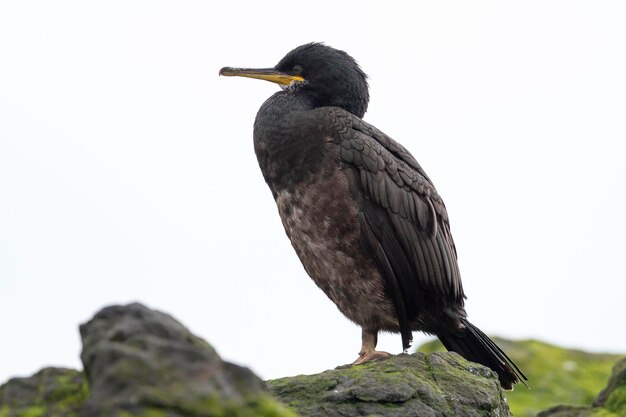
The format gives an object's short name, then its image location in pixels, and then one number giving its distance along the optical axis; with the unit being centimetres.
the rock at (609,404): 1599
